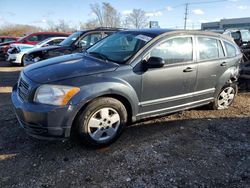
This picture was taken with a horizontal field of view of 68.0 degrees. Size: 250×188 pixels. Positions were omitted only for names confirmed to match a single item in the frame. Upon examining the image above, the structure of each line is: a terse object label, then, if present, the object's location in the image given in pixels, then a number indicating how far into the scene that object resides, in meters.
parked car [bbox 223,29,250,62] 9.67
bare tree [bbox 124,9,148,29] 39.22
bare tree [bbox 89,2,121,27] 37.50
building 47.56
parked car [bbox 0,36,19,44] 13.45
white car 8.85
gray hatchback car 2.38
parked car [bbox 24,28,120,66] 5.96
